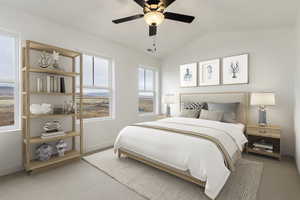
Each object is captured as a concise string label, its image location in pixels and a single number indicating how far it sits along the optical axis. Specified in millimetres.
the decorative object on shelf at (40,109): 2377
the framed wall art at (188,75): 4301
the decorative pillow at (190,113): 3601
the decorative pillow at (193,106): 3847
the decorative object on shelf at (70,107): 2762
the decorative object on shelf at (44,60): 2538
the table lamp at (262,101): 2916
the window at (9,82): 2371
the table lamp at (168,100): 4398
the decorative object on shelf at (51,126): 2550
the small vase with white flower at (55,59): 2561
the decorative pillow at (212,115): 3227
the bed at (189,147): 1756
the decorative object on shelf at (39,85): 2496
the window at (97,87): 3408
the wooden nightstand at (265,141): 2882
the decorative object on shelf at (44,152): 2471
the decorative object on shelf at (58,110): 2660
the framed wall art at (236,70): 3482
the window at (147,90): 4727
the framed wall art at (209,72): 3904
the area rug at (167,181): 1825
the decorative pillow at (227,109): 3261
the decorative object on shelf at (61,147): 2662
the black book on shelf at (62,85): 2714
